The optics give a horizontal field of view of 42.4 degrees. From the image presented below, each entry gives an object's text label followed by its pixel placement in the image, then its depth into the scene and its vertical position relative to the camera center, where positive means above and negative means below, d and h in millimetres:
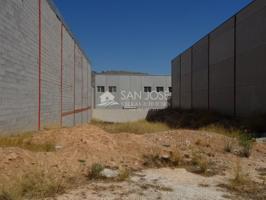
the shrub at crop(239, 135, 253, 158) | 10477 -1473
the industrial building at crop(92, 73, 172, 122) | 54750 +1384
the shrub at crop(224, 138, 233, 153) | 11133 -1527
